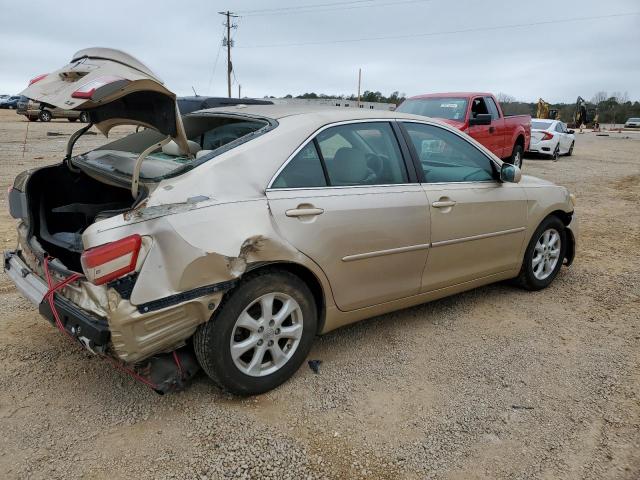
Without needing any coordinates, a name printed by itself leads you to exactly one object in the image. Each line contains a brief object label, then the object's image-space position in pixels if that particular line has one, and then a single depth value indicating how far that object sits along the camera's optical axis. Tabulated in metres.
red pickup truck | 10.14
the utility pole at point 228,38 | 46.76
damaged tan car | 2.46
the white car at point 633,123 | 53.81
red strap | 2.62
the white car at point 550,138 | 16.59
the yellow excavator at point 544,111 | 28.10
